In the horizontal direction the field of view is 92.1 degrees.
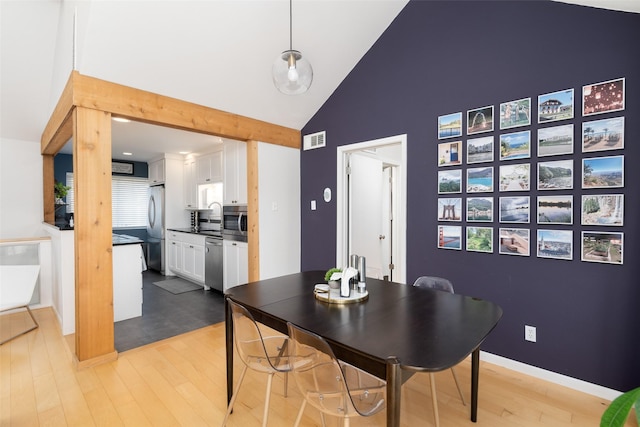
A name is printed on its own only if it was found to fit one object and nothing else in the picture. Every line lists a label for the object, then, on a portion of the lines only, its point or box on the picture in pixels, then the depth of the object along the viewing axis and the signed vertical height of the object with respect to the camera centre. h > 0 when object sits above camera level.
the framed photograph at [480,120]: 2.59 +0.77
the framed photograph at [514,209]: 2.42 +0.00
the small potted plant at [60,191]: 4.74 +0.32
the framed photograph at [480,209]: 2.60 +0.01
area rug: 4.89 -1.25
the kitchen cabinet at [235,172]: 4.11 +0.53
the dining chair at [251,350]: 1.63 -0.78
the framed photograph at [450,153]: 2.76 +0.51
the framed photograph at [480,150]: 2.59 +0.51
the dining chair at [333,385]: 1.26 -0.81
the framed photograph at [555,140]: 2.22 +0.51
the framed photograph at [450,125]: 2.76 +0.77
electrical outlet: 2.40 -0.97
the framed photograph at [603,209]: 2.05 +0.00
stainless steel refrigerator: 6.12 -0.37
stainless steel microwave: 4.11 -0.16
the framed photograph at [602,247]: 2.06 -0.26
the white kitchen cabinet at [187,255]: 5.07 -0.78
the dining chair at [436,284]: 2.23 -0.56
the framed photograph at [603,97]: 2.04 +0.76
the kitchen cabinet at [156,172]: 6.17 +0.81
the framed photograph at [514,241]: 2.43 -0.26
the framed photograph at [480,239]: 2.61 -0.26
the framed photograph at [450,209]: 2.77 +0.01
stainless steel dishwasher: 4.57 -0.80
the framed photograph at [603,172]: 2.04 +0.25
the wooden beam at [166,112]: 2.50 +0.96
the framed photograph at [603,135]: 2.04 +0.51
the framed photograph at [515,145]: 2.40 +0.51
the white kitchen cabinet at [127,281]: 3.51 -0.81
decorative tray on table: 1.75 -0.50
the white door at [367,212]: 3.84 -0.02
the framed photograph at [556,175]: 2.22 +0.25
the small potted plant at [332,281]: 1.91 -0.43
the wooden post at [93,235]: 2.48 -0.19
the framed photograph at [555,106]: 2.22 +0.76
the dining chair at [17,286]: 2.93 -0.75
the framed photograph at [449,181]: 2.76 +0.26
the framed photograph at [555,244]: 2.24 -0.26
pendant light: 1.98 +0.90
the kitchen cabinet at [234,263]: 4.03 -0.71
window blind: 6.48 +0.20
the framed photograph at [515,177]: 2.41 +0.26
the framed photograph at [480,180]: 2.60 +0.26
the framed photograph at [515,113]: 2.39 +0.76
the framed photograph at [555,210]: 2.23 +0.00
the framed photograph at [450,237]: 2.78 -0.25
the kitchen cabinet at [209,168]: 5.31 +0.77
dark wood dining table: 1.12 -0.53
